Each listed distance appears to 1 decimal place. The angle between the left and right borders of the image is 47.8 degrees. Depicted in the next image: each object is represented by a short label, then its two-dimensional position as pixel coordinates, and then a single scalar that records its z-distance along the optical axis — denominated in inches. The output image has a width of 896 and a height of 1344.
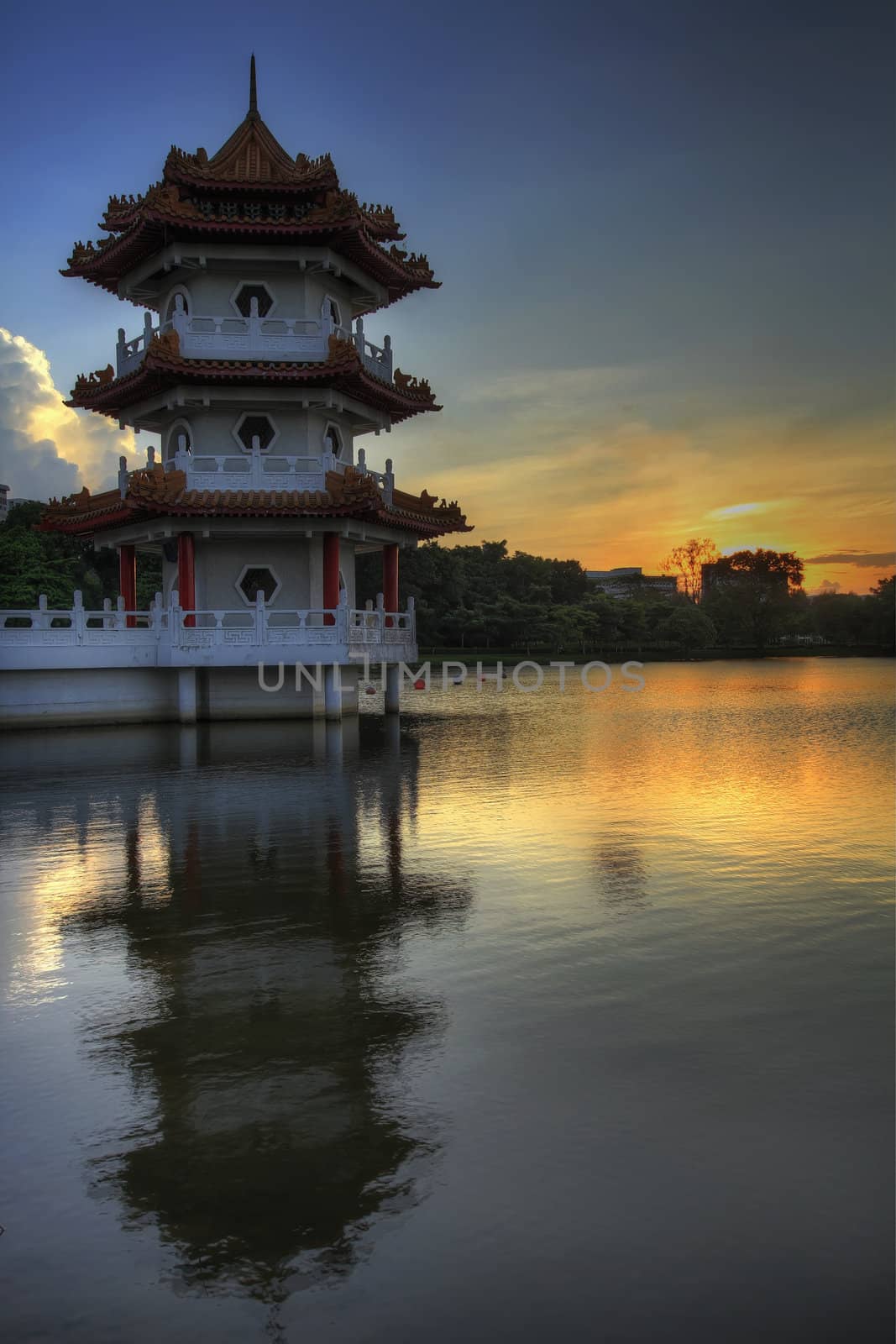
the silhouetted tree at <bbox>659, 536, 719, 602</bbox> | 5137.8
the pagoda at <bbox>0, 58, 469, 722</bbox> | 968.3
